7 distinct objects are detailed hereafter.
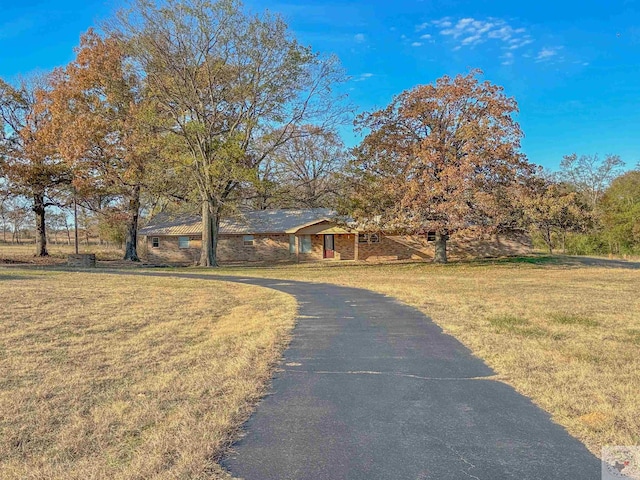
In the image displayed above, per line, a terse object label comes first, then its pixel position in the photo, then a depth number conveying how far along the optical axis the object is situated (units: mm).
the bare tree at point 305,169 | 40438
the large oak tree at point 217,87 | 24266
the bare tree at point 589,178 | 56812
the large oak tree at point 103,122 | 28672
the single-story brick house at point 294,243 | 35000
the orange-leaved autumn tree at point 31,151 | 31469
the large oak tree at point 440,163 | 24672
